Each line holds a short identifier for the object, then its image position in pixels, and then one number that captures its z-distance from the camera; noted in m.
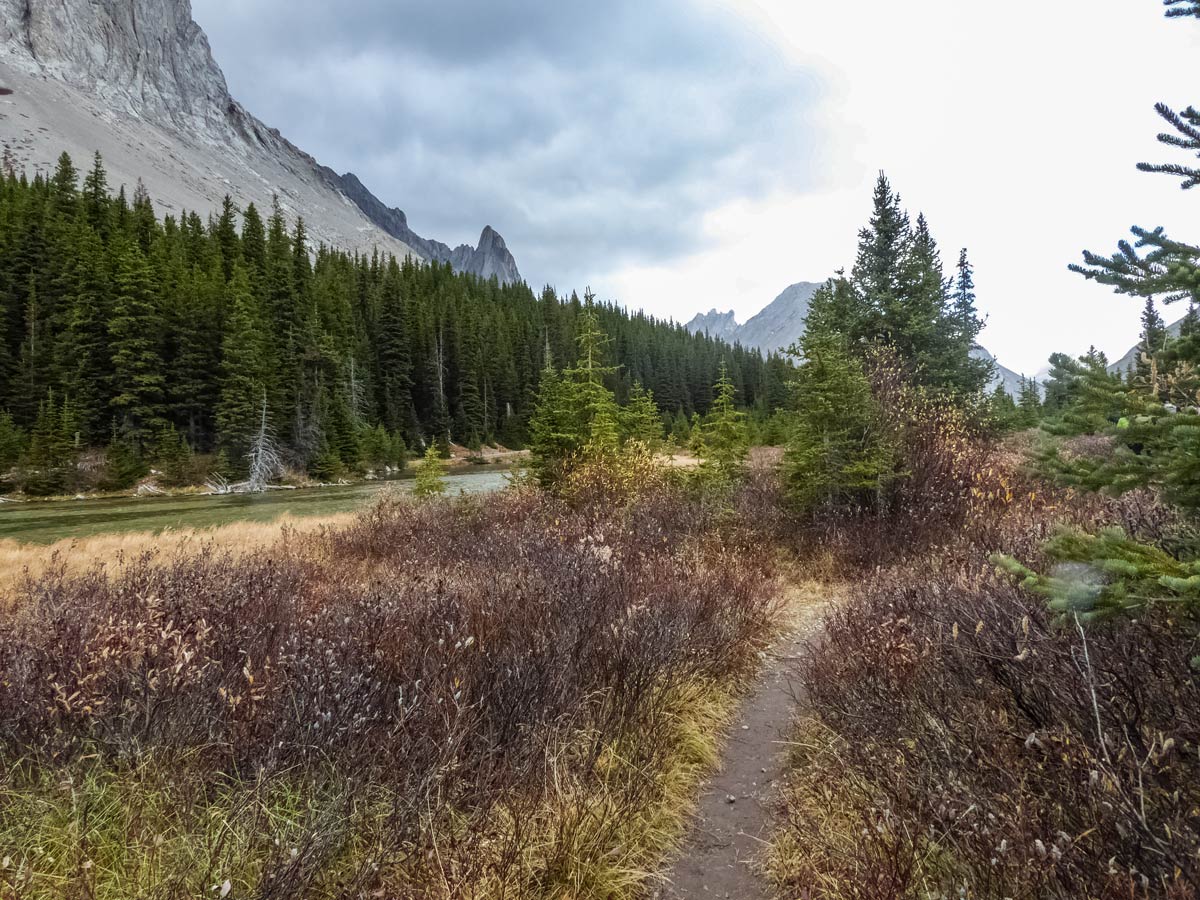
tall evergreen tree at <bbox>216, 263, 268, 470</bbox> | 35.09
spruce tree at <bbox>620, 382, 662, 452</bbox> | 22.36
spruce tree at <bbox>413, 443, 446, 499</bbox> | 17.78
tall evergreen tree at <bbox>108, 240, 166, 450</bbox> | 34.25
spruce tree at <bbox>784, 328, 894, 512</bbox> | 9.33
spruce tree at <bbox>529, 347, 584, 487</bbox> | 14.94
